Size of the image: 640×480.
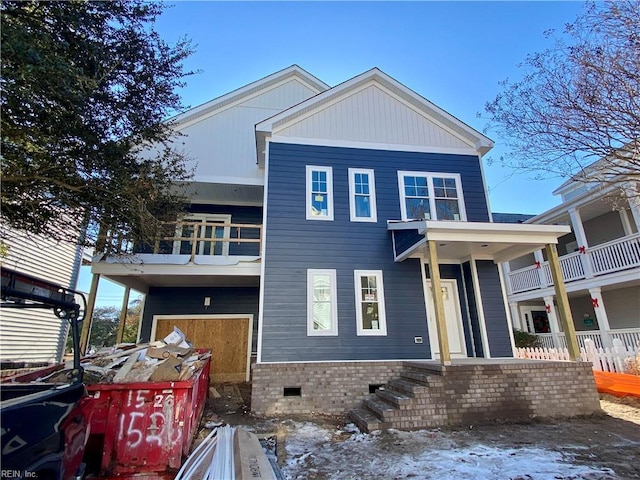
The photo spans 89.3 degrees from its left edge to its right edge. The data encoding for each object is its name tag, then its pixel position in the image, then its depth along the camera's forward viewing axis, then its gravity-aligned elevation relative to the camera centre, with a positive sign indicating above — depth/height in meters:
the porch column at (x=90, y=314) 7.72 +0.68
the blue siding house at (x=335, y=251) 7.67 +2.12
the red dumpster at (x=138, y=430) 3.61 -0.96
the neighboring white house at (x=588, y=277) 10.95 +2.07
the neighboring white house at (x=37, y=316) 8.98 +0.83
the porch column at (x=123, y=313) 9.47 +0.85
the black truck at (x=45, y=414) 1.87 -0.46
